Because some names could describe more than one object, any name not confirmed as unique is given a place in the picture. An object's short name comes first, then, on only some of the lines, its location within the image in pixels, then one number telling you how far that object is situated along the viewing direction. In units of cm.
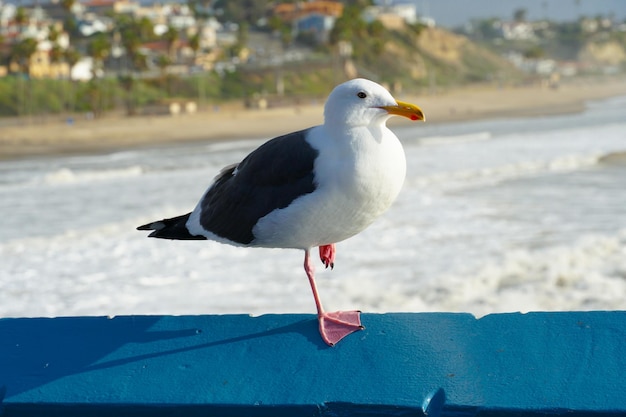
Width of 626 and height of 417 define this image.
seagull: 243
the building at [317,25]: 10419
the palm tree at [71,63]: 6041
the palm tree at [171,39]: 7512
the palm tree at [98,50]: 6122
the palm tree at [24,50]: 5712
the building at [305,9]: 10944
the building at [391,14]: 11536
